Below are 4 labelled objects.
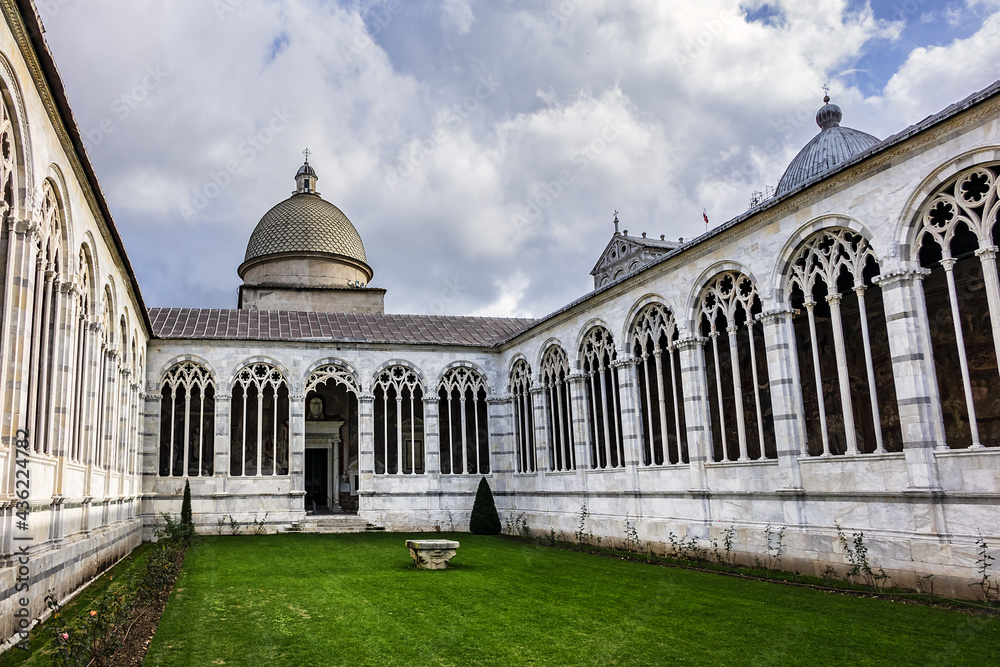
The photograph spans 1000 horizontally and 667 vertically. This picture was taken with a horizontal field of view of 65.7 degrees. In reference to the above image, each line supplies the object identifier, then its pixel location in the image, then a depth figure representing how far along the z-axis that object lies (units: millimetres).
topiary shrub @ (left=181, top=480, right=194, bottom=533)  23092
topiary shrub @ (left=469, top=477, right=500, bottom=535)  24844
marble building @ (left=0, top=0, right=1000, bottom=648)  10891
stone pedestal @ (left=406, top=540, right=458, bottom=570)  14906
